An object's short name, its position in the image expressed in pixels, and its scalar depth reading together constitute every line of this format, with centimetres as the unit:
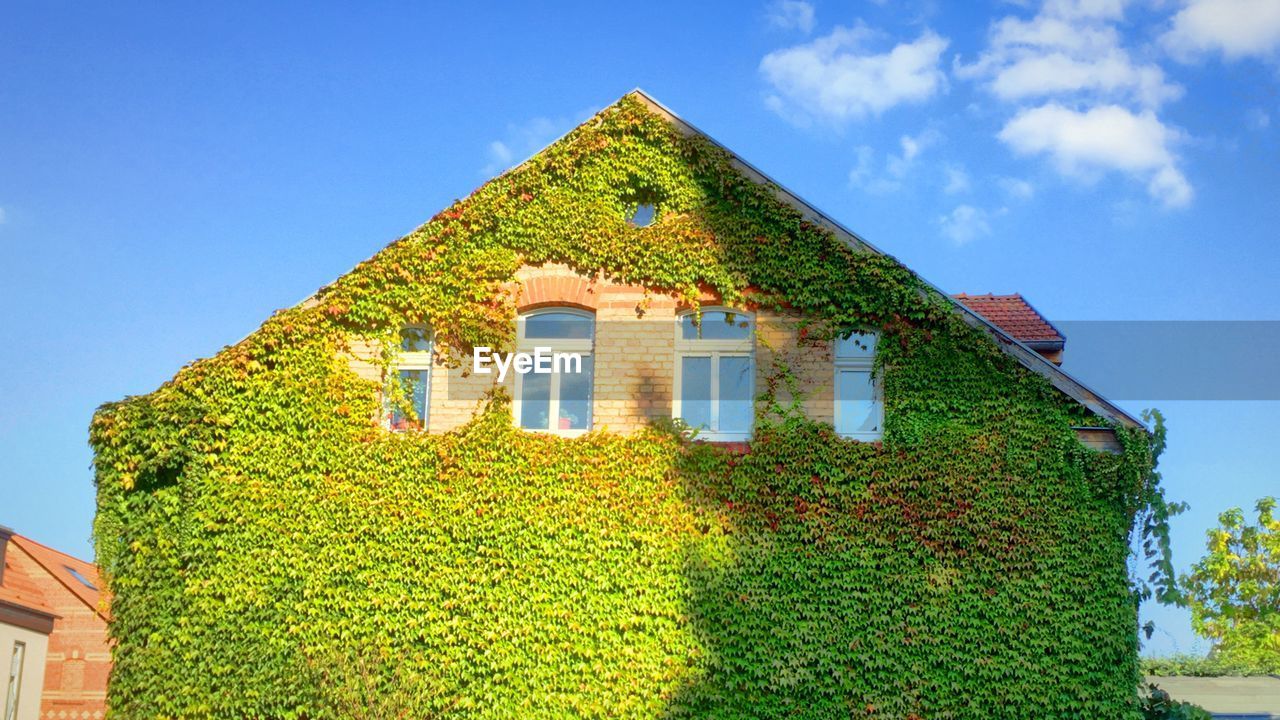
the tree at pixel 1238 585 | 3700
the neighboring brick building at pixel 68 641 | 2917
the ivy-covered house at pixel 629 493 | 1445
